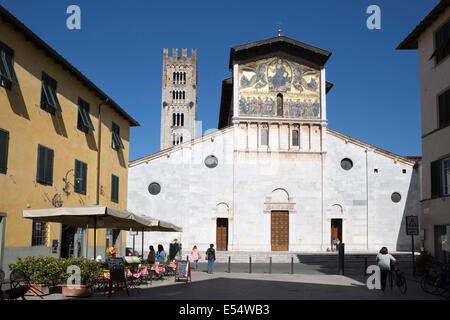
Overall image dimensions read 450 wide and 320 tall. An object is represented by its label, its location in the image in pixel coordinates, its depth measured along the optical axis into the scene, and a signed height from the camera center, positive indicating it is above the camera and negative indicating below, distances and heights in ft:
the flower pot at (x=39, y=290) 44.98 -6.55
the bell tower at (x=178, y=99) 275.80 +66.76
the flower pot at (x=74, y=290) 45.80 -6.66
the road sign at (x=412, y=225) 61.93 -0.58
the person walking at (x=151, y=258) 72.63 -5.81
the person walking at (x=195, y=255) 84.79 -6.17
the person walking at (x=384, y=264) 54.03 -4.72
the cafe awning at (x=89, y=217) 47.03 +0.05
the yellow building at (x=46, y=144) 53.57 +9.48
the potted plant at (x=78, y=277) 45.83 -5.50
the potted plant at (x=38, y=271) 45.50 -4.95
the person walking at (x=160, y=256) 78.48 -5.94
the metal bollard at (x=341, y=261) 78.23 -6.42
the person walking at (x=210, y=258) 78.64 -6.19
